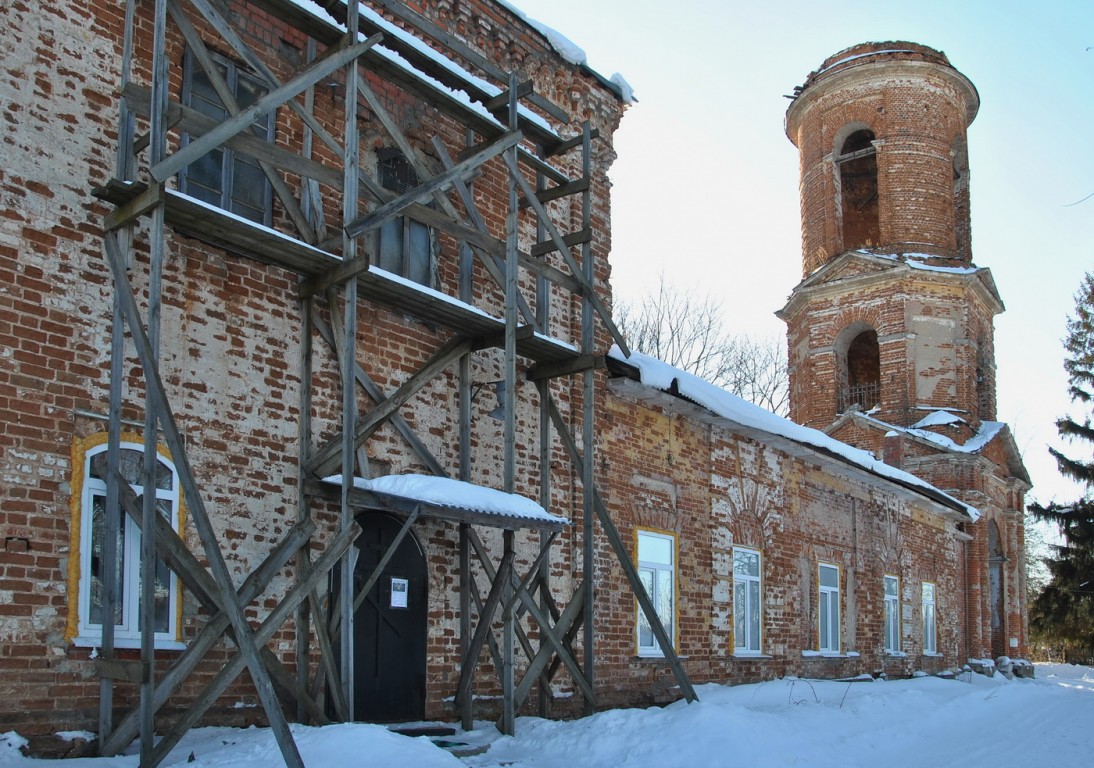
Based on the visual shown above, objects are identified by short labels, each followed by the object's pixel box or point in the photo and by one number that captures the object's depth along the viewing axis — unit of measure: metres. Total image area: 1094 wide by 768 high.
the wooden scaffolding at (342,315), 6.91
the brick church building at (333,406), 6.97
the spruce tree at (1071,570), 31.55
